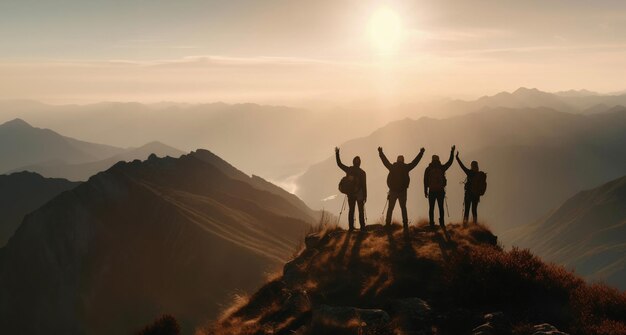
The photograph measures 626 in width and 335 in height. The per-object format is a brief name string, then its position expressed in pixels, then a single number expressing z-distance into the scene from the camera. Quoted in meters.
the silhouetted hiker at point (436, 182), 20.23
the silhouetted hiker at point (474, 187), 21.30
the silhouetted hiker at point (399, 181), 19.92
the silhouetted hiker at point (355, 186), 20.09
